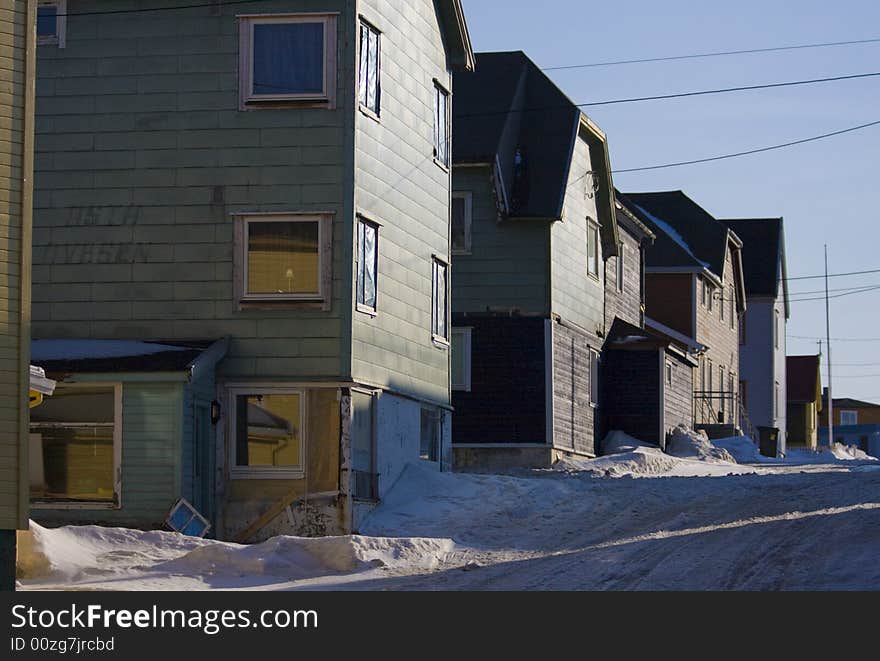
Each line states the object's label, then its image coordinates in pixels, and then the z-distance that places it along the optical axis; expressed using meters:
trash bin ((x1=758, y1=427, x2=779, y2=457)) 57.36
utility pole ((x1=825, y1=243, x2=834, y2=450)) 79.81
